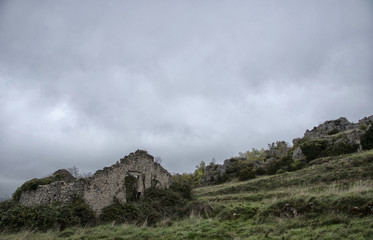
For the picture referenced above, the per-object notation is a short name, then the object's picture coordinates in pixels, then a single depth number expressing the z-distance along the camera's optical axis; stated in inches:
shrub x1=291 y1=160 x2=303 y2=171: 1152.2
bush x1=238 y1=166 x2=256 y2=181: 1286.8
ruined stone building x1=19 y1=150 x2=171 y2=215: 568.7
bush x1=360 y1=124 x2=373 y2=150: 1005.2
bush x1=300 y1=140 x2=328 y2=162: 1197.0
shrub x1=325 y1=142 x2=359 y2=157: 1061.9
